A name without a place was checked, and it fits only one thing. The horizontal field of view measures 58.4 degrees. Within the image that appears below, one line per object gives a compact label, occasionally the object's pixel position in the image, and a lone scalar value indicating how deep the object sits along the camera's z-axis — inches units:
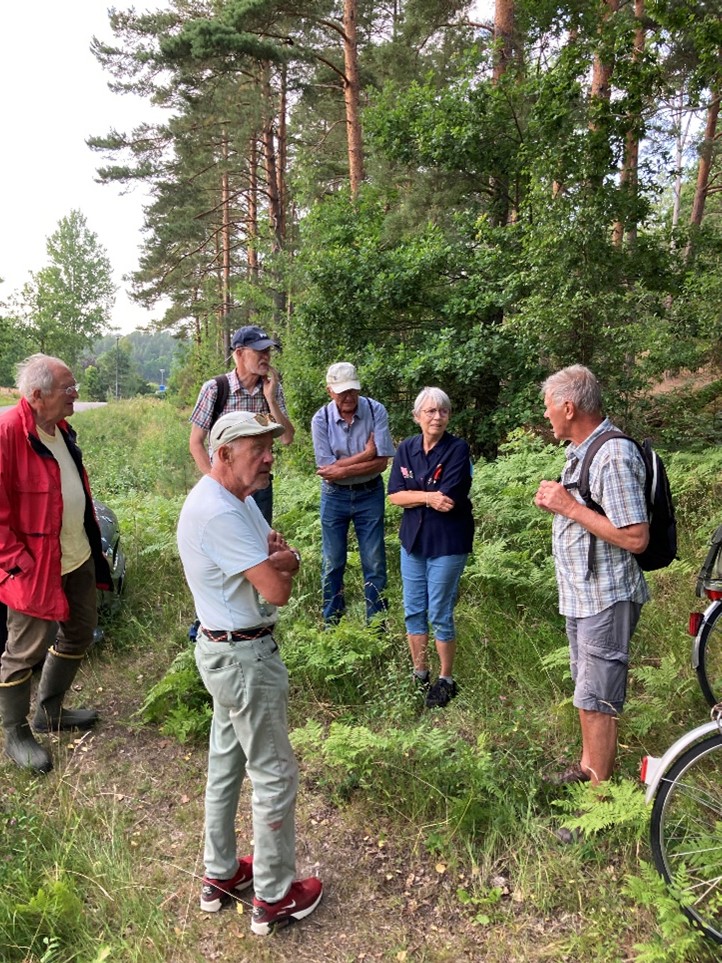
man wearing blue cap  172.9
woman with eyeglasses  149.5
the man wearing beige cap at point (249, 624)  91.0
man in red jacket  136.9
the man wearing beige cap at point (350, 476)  176.7
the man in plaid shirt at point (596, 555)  103.3
